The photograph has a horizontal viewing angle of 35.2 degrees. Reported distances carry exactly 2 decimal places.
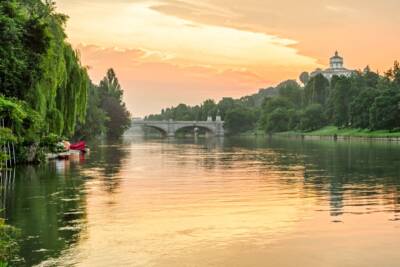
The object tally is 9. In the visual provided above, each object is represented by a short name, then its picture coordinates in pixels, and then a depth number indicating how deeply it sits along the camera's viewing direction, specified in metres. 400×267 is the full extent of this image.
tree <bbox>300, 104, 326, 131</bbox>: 179.62
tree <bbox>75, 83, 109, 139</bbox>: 102.75
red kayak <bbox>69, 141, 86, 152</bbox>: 74.25
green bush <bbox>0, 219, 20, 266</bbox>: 14.84
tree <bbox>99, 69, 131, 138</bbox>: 147.00
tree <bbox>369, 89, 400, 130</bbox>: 122.50
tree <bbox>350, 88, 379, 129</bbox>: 136.00
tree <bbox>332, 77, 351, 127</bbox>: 158.75
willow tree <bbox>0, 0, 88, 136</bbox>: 34.75
